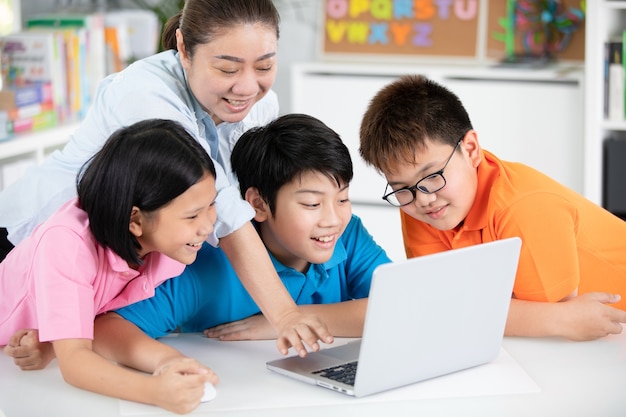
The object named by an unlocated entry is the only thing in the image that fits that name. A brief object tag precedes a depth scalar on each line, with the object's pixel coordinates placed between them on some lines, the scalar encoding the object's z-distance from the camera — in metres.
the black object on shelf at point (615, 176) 3.68
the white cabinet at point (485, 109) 4.00
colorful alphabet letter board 4.09
